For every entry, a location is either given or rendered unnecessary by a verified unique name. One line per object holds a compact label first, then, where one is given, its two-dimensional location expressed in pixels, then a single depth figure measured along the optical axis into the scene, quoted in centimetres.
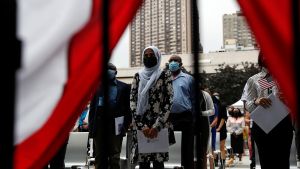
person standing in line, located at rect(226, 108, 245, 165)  1267
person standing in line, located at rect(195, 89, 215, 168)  662
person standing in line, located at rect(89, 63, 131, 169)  582
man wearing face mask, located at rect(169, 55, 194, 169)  584
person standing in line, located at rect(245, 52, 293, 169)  475
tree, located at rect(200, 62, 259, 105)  4162
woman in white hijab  509
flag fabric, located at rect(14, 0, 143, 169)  265
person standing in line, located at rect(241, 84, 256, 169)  698
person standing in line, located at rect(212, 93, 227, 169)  990
